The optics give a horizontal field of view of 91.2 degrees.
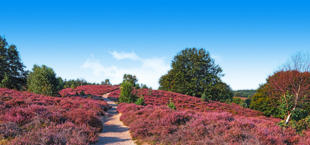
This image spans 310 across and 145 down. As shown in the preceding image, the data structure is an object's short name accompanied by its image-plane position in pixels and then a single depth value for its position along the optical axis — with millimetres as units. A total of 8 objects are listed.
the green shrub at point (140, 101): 17141
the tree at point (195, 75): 35119
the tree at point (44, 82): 19797
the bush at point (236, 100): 57588
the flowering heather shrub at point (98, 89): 36538
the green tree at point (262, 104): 26172
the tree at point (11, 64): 32688
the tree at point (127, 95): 19906
